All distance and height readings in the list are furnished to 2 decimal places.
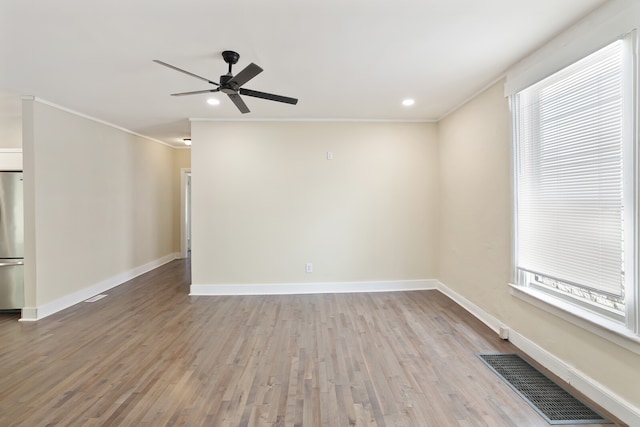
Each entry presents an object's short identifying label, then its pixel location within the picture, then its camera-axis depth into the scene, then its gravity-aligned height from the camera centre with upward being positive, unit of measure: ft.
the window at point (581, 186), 6.31 +0.61
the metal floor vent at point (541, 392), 6.40 -4.19
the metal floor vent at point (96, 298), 14.35 -3.94
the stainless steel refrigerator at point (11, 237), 12.39 -0.91
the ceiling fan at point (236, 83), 7.51 +3.35
